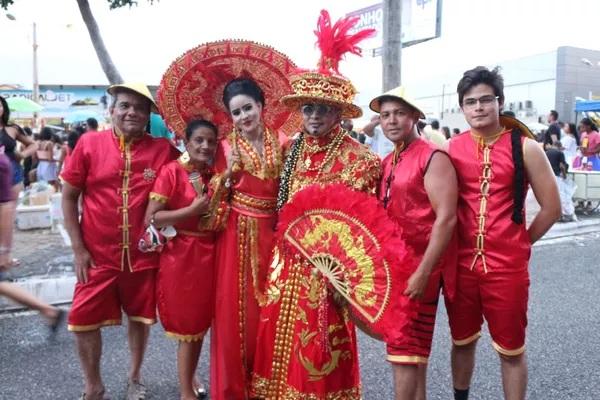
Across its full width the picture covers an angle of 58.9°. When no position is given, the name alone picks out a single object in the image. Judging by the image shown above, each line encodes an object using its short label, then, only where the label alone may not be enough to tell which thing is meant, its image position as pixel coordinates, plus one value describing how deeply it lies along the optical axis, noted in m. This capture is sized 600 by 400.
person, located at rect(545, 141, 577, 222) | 9.50
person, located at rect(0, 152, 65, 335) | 2.92
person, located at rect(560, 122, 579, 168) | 13.62
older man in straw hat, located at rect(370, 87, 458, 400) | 2.47
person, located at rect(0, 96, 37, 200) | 4.82
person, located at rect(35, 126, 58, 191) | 10.90
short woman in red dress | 2.86
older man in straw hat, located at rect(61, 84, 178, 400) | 3.01
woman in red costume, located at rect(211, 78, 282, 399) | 2.84
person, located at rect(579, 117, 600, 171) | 12.03
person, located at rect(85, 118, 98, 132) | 9.35
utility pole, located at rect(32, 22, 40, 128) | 26.11
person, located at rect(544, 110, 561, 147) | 12.05
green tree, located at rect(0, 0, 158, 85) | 6.75
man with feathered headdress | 2.63
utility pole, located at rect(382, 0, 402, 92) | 7.37
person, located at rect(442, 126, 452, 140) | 15.07
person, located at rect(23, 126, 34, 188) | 12.22
